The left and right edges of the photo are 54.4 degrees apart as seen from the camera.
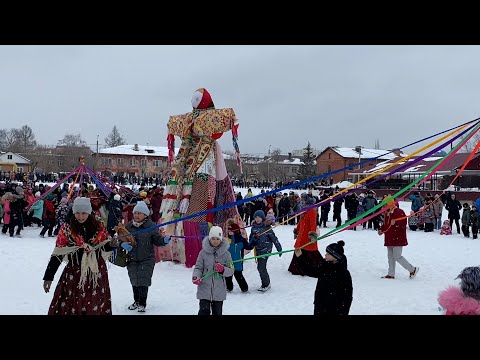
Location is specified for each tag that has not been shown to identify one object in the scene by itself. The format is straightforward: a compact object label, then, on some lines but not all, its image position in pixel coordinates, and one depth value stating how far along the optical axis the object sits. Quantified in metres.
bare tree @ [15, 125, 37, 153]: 88.38
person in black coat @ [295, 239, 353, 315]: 4.22
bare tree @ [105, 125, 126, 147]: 92.94
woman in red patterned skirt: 4.51
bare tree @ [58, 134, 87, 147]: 90.12
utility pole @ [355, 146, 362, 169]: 63.50
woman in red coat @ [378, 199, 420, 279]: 8.39
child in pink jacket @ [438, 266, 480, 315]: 3.35
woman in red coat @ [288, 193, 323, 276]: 8.94
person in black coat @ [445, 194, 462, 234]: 16.30
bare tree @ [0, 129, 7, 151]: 95.53
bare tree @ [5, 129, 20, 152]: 86.03
